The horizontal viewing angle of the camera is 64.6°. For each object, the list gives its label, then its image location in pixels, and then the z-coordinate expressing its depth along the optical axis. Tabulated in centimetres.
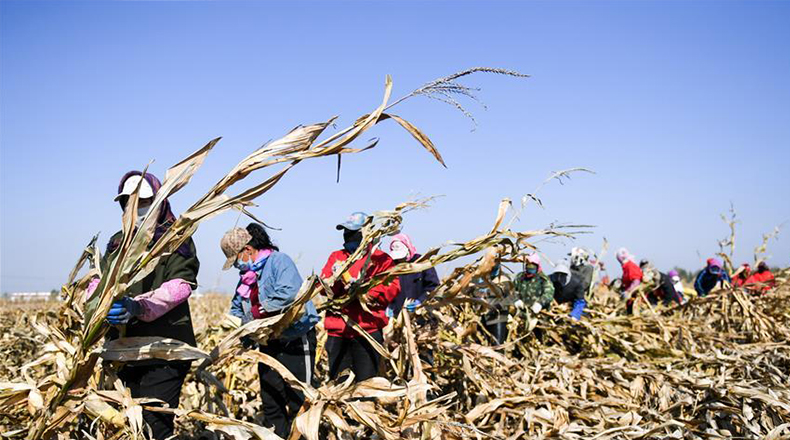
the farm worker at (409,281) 454
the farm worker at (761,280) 689
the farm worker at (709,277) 816
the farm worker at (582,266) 733
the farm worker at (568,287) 664
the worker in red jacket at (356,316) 367
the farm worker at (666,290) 816
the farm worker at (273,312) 352
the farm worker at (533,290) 620
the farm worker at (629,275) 838
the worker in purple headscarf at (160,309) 275
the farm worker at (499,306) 348
